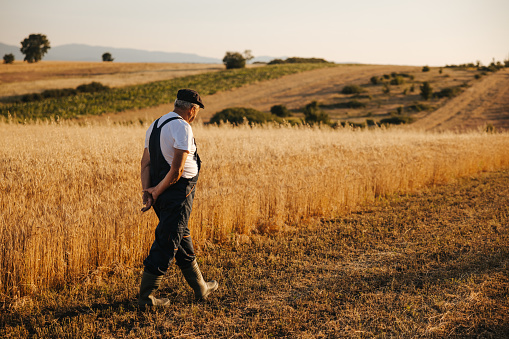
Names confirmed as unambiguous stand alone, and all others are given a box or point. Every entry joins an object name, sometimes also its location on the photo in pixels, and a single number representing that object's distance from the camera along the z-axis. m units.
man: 3.52
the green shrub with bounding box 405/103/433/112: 38.03
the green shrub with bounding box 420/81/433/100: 41.69
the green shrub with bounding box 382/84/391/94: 44.03
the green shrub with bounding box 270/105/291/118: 32.22
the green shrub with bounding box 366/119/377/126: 31.54
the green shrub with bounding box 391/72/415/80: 51.88
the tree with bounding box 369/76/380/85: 49.79
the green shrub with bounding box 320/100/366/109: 38.44
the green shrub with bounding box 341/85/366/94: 44.77
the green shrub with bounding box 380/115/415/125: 32.69
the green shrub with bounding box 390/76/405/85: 47.69
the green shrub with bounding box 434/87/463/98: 43.82
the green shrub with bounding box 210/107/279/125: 24.34
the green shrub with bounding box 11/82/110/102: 40.16
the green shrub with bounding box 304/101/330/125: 28.07
